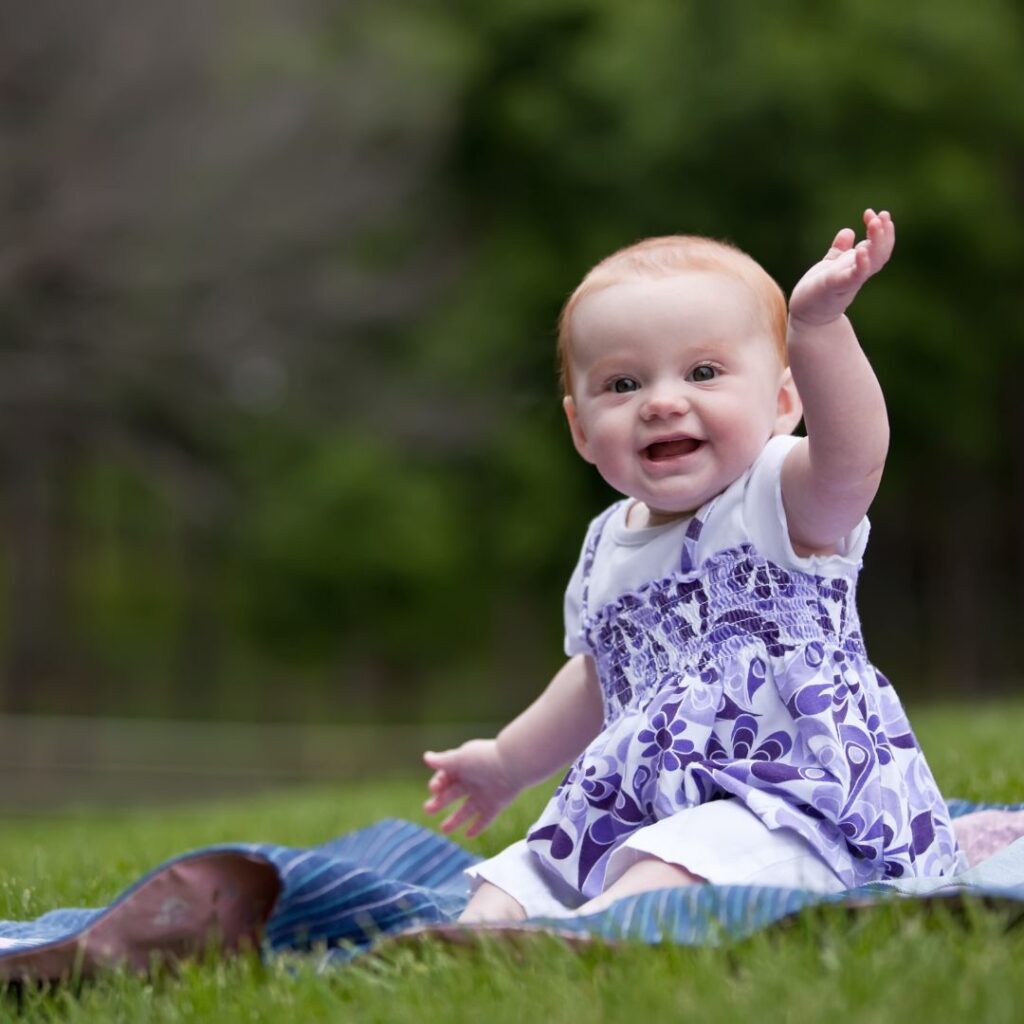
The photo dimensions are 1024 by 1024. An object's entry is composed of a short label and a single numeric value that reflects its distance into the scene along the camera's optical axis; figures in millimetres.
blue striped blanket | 4041
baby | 4514
